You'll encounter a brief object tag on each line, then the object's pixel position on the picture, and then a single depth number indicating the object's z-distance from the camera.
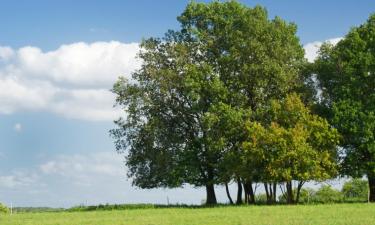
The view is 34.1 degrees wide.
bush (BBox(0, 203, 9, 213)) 70.47
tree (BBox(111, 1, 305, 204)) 63.72
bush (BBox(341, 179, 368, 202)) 102.62
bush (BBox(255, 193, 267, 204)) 83.59
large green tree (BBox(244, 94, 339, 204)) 58.31
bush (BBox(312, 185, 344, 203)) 101.50
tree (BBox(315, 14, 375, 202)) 61.59
